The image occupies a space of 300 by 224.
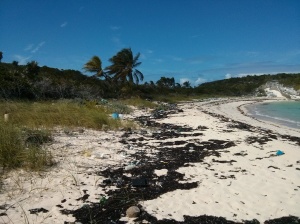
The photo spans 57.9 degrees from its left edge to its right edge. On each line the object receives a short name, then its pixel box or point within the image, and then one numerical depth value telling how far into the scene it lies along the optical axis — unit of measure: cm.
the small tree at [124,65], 2973
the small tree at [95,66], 2977
